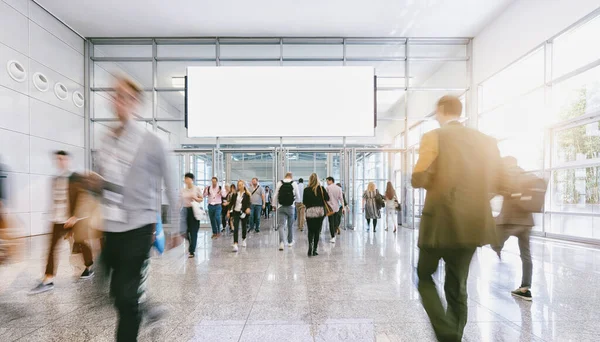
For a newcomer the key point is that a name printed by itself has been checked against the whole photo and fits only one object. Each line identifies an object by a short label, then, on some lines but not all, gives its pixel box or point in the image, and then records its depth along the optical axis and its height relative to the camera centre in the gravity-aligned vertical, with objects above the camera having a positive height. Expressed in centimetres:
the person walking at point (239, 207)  696 -85
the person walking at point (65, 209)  400 -52
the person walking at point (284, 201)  686 -71
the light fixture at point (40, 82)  949 +270
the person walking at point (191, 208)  614 -78
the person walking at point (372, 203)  982 -105
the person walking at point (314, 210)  633 -84
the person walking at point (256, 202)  925 -102
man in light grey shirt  188 -19
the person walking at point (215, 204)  906 -101
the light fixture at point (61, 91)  1037 +264
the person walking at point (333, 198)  775 -74
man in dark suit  198 -26
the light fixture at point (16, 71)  859 +276
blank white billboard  1187 +248
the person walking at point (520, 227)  373 -72
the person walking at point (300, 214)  1120 -168
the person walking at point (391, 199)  1016 -96
